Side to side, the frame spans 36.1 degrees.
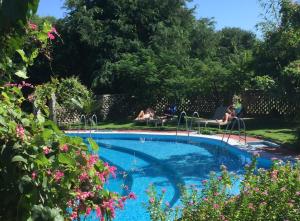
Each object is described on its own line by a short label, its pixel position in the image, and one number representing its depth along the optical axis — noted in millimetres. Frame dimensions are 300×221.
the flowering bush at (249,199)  3754
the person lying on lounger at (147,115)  17347
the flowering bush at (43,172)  1919
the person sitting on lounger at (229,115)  14059
